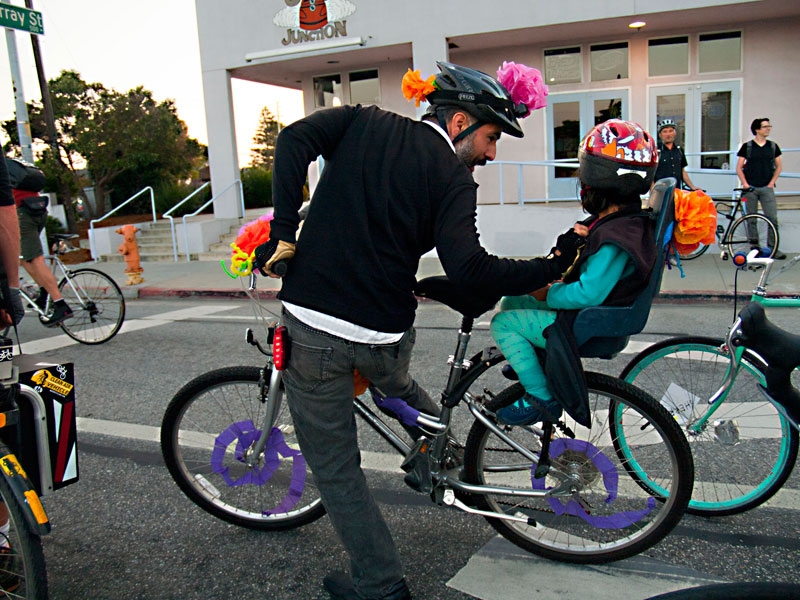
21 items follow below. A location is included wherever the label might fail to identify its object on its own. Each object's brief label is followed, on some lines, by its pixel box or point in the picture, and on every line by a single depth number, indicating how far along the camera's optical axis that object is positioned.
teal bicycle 2.81
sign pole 11.16
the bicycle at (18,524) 2.07
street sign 9.29
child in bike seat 2.36
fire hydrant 11.38
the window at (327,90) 17.34
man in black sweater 2.11
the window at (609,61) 14.83
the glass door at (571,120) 15.09
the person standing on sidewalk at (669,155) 10.09
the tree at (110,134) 22.08
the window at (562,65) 15.08
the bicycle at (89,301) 6.81
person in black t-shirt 10.35
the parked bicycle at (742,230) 10.15
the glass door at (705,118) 14.38
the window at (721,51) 14.15
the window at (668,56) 14.47
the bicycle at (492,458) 2.53
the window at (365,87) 16.80
